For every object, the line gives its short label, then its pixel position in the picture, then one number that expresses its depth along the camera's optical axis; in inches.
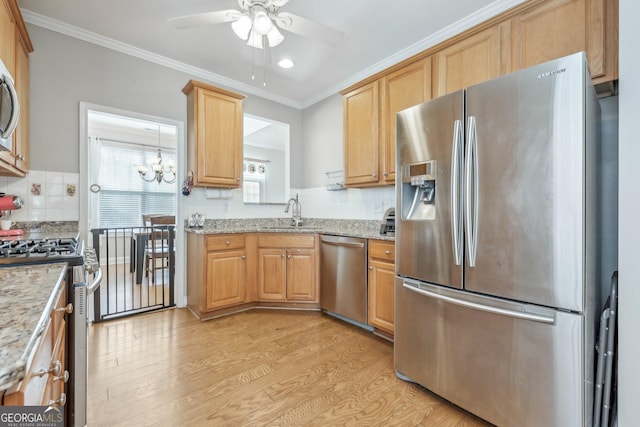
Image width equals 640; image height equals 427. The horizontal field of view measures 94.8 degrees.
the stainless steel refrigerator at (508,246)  49.3
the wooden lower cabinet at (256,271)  116.4
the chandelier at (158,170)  226.2
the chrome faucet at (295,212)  157.5
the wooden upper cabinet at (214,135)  121.4
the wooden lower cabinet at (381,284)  93.1
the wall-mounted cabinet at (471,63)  63.4
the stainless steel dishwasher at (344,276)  103.3
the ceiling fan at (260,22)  74.5
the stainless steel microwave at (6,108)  46.5
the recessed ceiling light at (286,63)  121.6
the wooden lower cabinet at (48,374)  19.4
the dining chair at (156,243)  187.8
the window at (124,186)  225.5
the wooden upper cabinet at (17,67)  71.2
